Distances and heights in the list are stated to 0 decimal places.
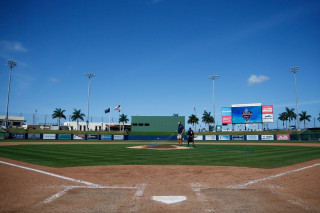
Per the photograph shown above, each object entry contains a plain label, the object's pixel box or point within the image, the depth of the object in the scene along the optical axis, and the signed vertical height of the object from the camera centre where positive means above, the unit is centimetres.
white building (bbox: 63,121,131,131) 9160 -178
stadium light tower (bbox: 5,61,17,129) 5310 +1566
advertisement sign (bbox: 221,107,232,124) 5803 +236
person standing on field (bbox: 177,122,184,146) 2053 -107
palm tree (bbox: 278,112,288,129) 9078 +301
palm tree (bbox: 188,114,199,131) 9388 +183
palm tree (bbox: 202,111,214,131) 9356 +232
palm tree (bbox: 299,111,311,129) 9138 +325
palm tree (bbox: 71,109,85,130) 8594 +309
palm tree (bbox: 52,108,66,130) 7825 +317
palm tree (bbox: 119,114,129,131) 9688 +216
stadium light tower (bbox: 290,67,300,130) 5626 +1520
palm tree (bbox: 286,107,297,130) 8819 +422
